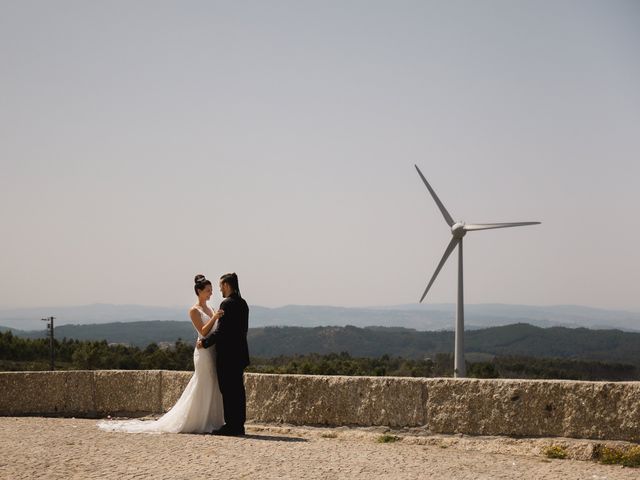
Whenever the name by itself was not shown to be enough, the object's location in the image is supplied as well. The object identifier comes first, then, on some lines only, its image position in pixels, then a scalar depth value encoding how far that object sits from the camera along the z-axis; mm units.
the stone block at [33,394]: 12406
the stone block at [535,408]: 8526
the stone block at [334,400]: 9883
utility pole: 53125
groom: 10328
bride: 10250
